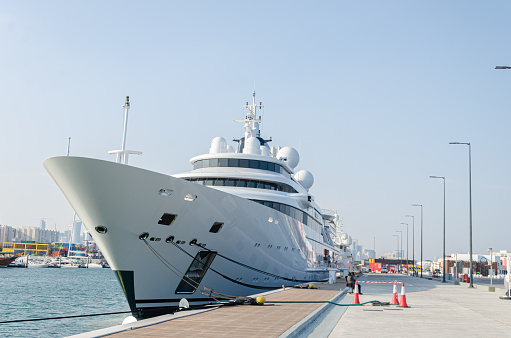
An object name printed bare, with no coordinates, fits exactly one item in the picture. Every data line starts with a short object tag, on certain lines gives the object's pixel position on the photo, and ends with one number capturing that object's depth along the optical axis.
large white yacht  13.98
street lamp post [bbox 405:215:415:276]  74.53
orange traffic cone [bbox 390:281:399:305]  16.29
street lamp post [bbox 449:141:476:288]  33.44
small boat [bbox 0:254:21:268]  101.94
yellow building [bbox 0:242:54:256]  162.25
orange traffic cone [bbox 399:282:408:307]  15.73
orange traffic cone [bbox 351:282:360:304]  15.95
